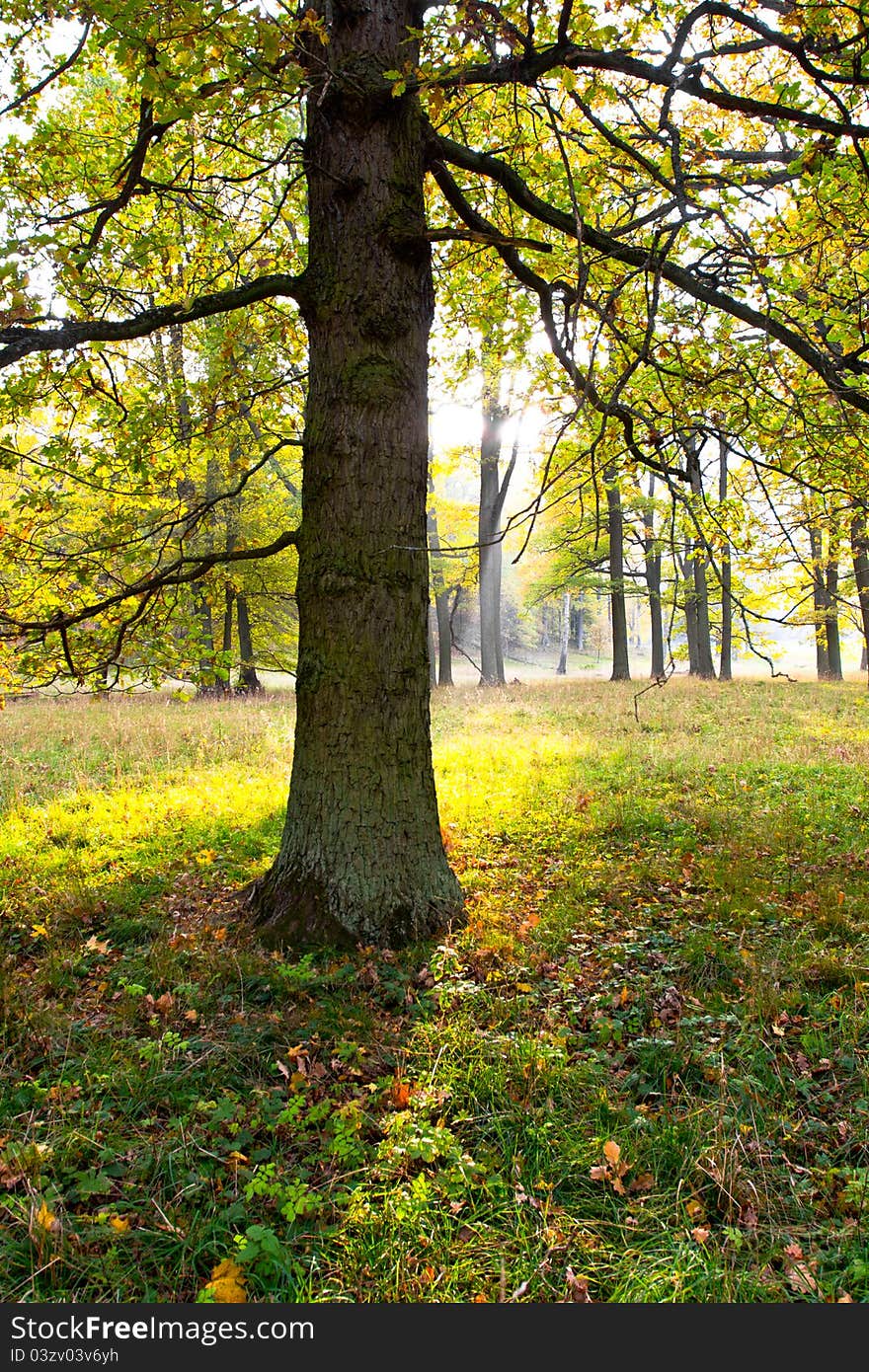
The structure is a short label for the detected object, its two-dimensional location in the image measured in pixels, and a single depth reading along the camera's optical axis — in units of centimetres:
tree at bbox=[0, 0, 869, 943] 396
